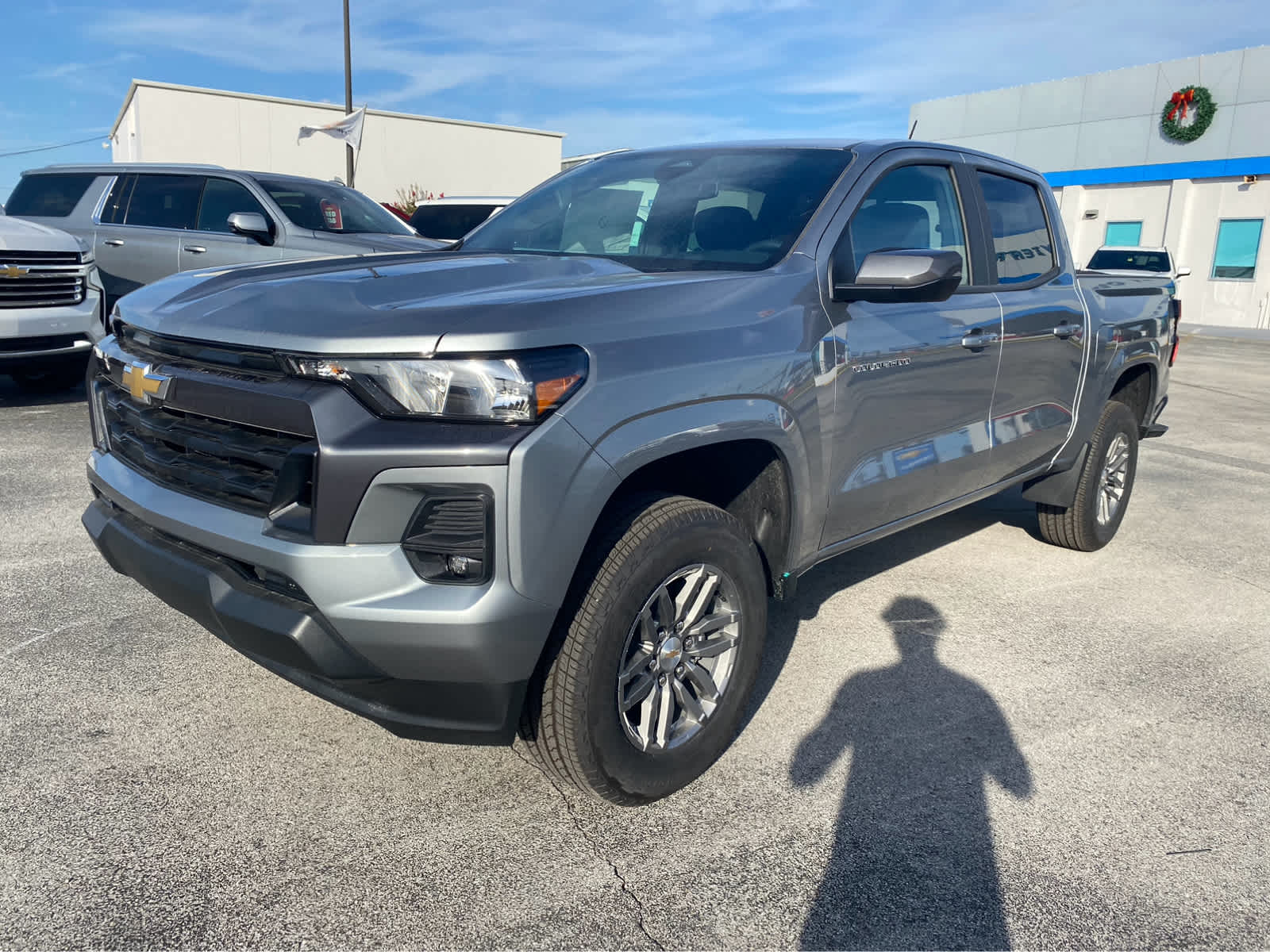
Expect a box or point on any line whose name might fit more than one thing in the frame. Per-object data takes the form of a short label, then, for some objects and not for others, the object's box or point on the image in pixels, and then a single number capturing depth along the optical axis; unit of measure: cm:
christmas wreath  2516
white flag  1914
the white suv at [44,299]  722
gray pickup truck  217
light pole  2511
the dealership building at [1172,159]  2477
